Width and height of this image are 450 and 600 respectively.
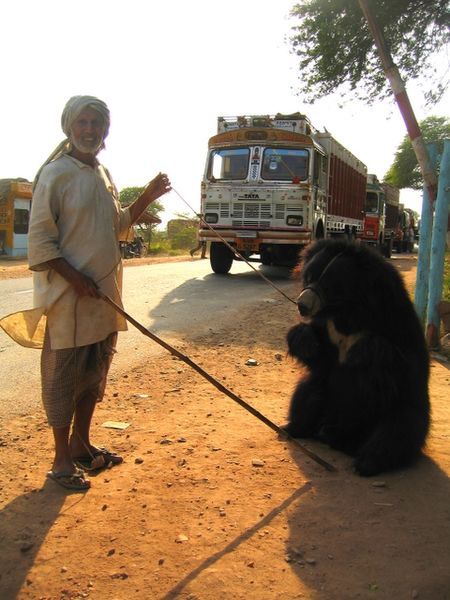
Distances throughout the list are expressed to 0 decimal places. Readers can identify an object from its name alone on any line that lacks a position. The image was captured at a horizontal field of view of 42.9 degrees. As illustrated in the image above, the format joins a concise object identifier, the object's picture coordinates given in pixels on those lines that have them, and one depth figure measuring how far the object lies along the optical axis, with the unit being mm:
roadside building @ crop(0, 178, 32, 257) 21656
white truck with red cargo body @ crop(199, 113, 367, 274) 12062
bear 3066
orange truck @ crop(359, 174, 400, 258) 22297
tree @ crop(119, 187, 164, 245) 32688
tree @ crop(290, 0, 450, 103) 9773
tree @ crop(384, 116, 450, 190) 37188
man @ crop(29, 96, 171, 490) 2711
